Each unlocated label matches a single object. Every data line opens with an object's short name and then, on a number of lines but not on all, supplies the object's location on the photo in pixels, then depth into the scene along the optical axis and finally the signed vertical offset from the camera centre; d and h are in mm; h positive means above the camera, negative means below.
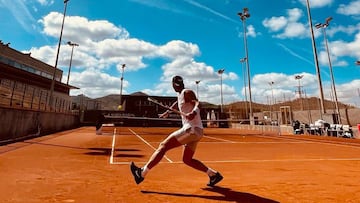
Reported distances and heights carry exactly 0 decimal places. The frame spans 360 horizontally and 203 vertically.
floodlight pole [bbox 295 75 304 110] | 54969 +13447
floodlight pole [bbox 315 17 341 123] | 32122 +13415
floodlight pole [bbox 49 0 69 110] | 21709 +7392
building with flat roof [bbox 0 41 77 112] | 13281 +6698
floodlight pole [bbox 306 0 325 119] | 23428 +7899
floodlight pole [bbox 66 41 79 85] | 52931 +19762
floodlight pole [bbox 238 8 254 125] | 37428 +20146
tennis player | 3800 -172
